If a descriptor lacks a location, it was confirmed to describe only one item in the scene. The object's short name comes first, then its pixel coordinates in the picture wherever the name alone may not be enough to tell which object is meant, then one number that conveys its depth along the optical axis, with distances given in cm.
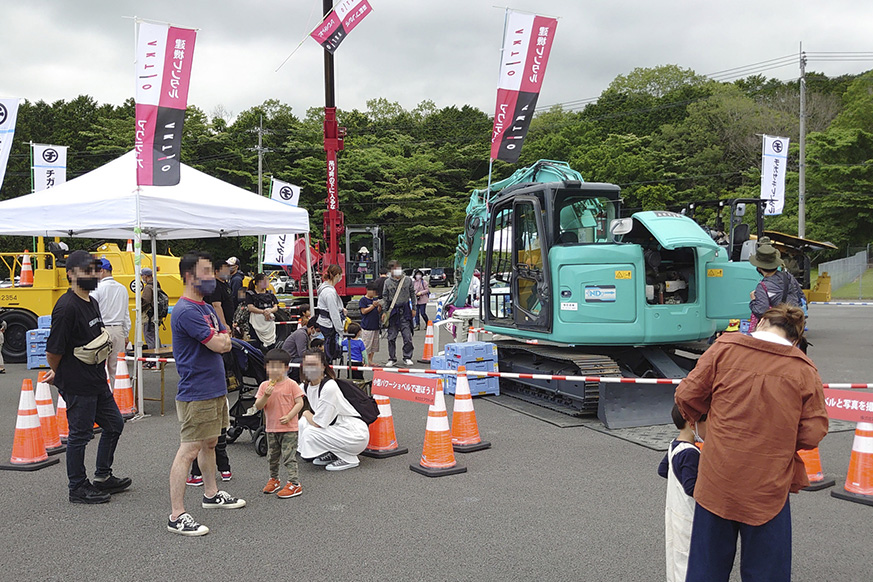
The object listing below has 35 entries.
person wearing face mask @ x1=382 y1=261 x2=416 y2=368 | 1274
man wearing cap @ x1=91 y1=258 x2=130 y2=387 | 903
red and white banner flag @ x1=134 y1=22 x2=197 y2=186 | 852
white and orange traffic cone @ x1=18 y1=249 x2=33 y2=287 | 1384
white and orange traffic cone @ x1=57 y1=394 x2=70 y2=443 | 773
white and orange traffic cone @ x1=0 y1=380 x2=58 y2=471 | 660
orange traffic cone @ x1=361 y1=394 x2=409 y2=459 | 694
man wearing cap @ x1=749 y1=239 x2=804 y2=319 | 852
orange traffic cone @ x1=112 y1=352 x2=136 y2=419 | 870
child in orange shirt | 575
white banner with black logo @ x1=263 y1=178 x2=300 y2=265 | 1972
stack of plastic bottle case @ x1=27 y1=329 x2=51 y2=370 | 1292
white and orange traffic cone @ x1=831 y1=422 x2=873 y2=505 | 538
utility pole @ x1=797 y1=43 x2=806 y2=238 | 3328
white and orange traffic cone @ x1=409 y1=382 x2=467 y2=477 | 626
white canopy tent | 865
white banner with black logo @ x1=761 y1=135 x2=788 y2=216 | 2497
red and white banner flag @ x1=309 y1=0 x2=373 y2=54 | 1556
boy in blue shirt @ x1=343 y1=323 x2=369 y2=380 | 906
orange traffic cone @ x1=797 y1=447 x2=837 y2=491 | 576
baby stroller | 713
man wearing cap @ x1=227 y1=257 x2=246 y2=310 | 1146
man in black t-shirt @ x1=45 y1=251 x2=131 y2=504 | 555
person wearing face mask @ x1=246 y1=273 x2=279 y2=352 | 1055
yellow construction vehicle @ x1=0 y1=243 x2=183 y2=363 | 1386
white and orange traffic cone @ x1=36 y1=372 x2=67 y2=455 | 711
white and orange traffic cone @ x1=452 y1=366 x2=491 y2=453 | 703
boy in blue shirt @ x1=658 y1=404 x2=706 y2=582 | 327
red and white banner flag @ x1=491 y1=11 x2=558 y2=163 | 1161
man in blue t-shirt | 492
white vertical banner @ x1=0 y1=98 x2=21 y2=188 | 1320
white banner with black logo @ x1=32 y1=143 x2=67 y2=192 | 1756
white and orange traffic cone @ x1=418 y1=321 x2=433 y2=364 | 1362
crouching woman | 652
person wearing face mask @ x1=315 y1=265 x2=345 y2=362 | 1009
